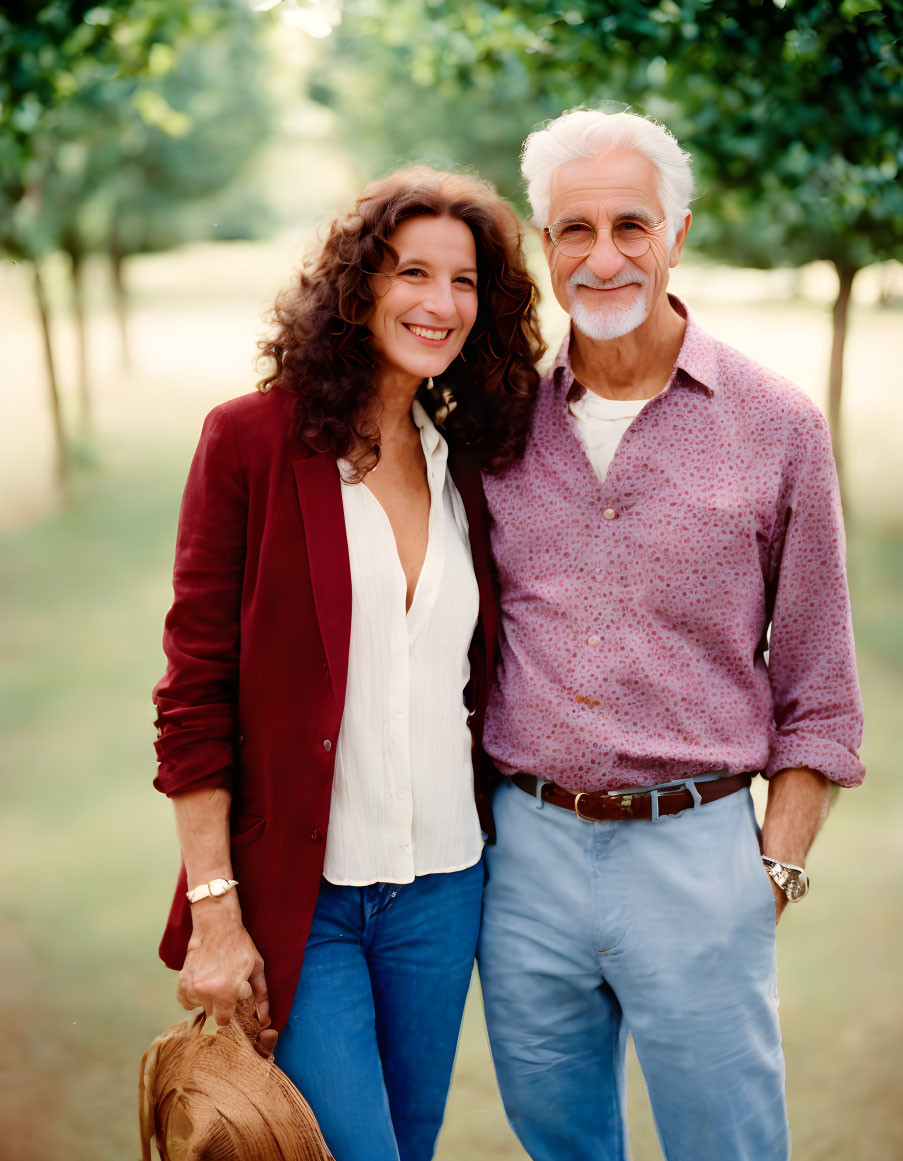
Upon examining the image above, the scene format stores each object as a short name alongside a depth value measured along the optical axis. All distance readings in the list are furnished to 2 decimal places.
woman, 1.95
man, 2.04
